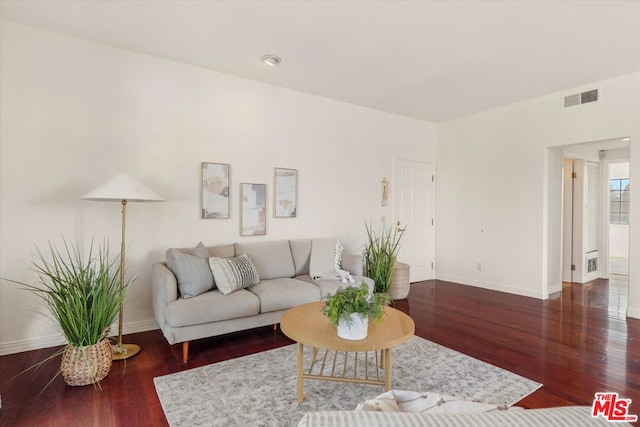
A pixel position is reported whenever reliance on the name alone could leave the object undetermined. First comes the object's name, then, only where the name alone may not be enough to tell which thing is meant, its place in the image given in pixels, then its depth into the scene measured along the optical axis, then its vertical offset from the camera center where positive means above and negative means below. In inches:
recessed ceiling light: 133.1 +61.7
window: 277.7 +14.9
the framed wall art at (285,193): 164.7 +10.9
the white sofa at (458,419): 29.4 -18.0
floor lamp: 104.3 +5.7
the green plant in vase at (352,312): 79.5 -22.8
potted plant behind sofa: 171.8 -24.1
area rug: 79.1 -46.0
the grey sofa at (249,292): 107.0 -27.9
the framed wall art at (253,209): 154.4 +2.4
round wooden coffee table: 78.3 -29.1
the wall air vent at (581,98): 160.4 +57.9
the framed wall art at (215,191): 144.6 +10.2
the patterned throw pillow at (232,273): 118.9 -21.4
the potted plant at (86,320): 90.9 -29.3
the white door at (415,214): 214.7 +1.4
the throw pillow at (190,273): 115.0 -20.3
